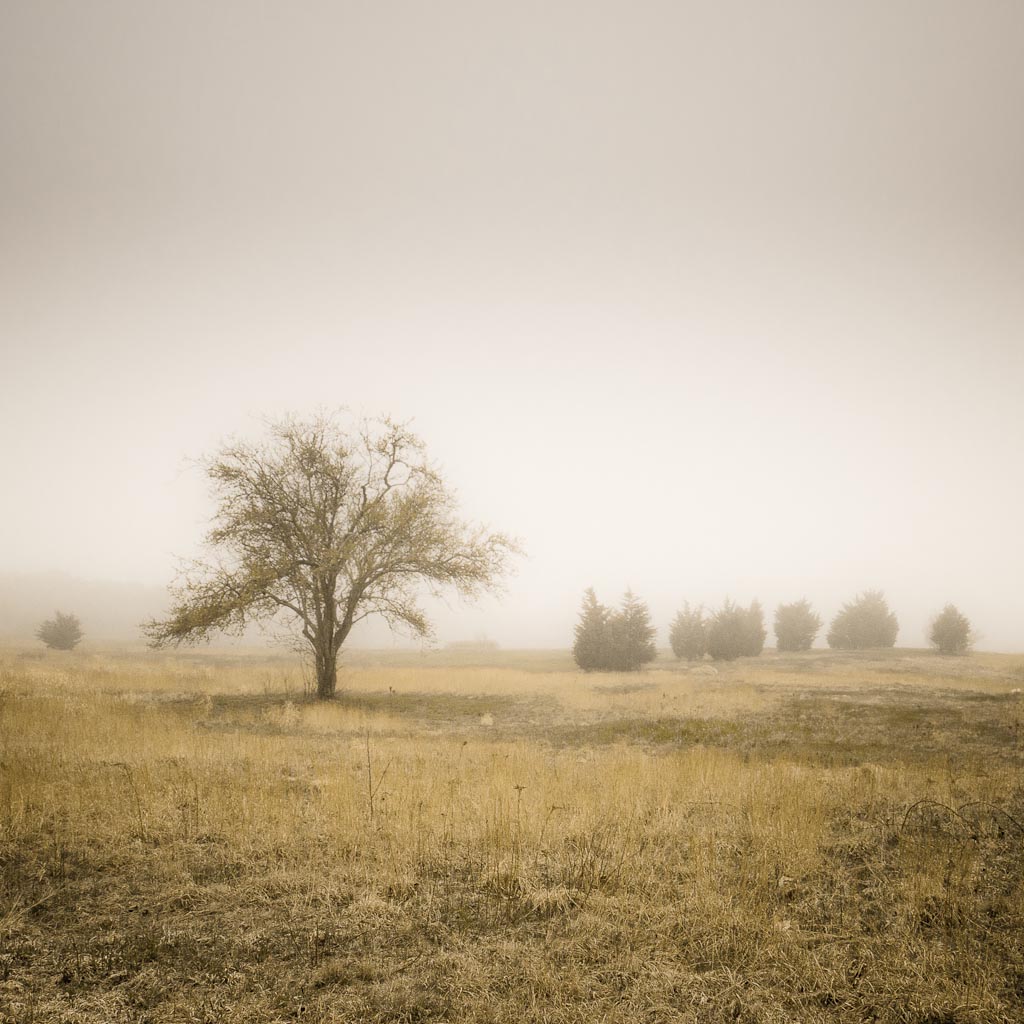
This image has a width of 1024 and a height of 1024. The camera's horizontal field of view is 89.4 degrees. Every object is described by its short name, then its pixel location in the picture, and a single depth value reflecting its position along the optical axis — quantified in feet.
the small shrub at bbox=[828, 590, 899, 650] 160.66
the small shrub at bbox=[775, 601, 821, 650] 157.79
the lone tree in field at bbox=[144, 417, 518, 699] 56.59
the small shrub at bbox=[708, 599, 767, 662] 133.90
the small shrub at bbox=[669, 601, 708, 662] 141.69
